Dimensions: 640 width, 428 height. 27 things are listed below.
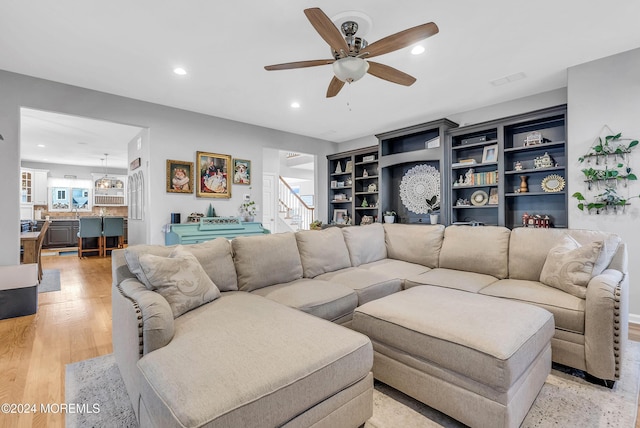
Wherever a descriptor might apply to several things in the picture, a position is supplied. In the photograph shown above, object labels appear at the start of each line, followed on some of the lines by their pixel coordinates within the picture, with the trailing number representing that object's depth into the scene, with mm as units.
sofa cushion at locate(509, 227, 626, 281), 2488
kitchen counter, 8586
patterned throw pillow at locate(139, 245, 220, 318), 1736
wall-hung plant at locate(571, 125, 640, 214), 3023
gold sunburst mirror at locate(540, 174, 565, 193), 3936
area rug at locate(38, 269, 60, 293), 4318
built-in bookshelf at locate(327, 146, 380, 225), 6281
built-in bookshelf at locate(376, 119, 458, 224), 4836
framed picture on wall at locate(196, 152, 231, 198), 4894
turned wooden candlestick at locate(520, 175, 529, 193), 4250
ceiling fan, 2001
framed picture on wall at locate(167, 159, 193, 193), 4598
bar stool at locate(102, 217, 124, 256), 7465
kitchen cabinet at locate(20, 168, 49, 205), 8787
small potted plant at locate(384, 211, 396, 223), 5562
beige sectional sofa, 1113
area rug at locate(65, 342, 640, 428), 1562
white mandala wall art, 5191
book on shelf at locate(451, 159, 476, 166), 4648
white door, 7734
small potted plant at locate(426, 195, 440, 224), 5051
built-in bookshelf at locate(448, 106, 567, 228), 4020
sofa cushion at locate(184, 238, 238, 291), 2195
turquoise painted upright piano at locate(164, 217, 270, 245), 4332
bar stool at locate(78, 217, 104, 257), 7188
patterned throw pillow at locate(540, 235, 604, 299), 2100
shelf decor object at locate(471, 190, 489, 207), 4652
